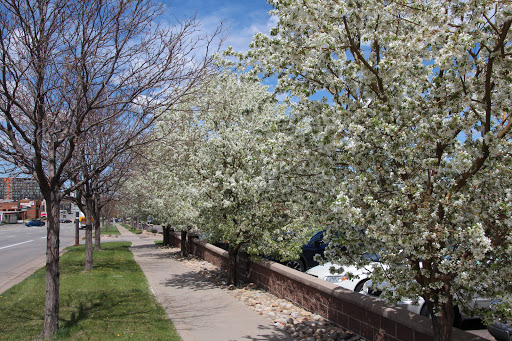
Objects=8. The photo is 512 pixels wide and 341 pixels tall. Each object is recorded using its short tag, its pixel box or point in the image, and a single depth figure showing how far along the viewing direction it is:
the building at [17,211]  97.21
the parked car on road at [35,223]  76.22
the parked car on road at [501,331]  5.78
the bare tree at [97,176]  7.21
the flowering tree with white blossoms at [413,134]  3.88
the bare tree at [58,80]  6.07
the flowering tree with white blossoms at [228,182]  10.33
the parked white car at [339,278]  9.34
